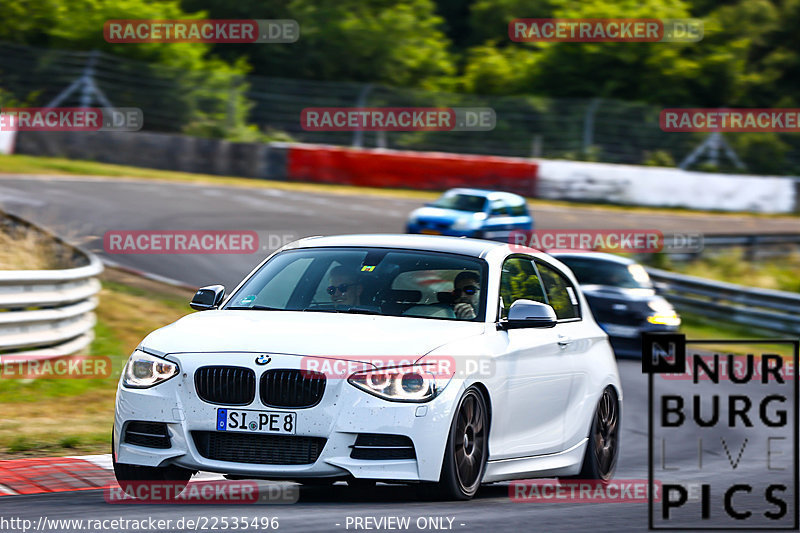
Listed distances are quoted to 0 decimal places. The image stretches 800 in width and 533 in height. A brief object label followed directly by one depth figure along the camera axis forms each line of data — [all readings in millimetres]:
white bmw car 12914
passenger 15078
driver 14977
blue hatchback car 51187
